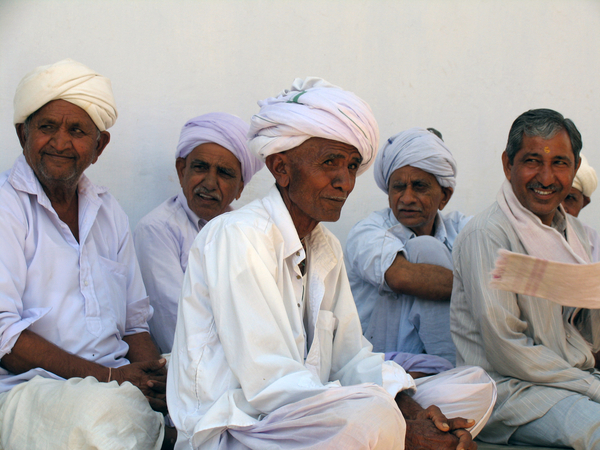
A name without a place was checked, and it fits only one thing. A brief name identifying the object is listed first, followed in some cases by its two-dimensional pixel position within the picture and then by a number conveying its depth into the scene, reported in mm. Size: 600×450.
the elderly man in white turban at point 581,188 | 4680
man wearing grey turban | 3523
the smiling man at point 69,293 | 2314
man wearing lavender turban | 3529
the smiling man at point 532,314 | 2777
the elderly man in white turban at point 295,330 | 2008
